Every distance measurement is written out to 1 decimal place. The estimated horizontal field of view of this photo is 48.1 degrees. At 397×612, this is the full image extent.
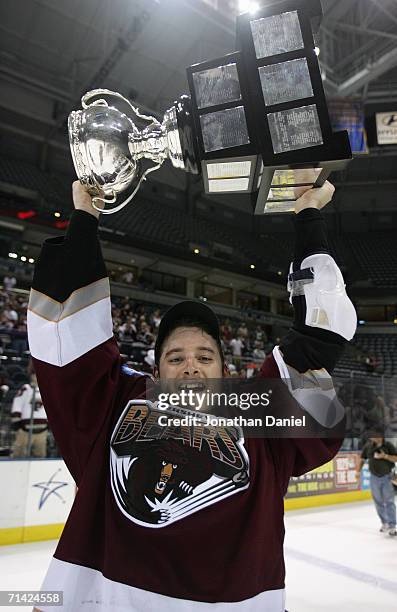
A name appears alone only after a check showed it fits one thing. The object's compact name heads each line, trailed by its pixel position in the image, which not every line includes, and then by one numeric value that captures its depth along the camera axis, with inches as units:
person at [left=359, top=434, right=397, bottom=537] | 227.0
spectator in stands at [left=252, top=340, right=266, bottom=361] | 435.7
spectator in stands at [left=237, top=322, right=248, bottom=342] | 532.3
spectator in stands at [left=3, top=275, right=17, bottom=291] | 390.9
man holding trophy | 33.9
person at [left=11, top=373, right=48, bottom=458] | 203.2
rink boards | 185.6
